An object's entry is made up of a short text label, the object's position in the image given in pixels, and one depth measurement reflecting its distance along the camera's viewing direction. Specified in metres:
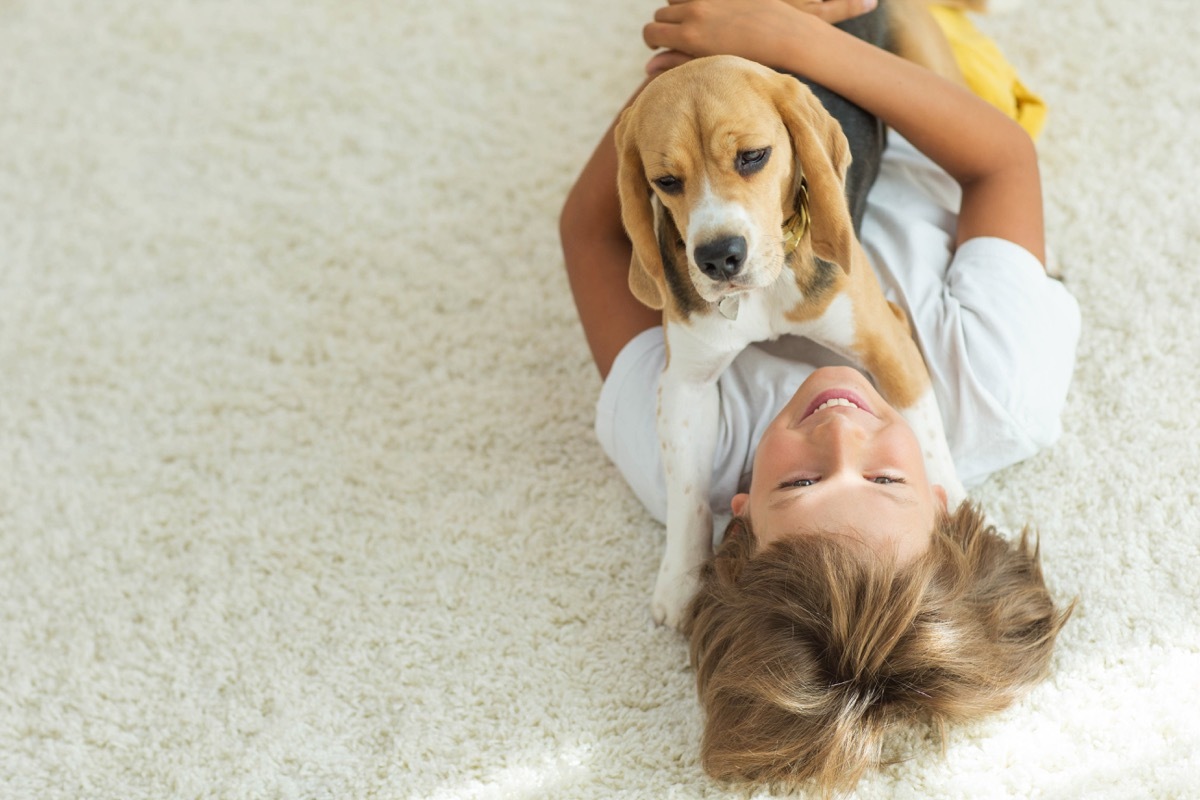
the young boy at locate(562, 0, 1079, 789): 1.32
